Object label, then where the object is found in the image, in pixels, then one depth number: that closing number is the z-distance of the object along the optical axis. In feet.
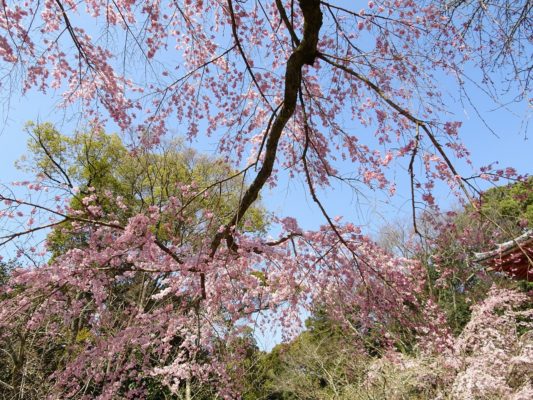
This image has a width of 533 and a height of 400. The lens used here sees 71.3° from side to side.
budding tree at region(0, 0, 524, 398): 9.26
